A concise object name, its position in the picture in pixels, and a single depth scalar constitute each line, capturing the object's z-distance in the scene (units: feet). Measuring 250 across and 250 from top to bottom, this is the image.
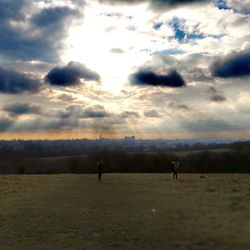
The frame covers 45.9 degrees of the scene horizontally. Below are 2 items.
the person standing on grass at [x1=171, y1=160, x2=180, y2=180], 126.13
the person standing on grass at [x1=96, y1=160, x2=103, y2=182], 121.64
